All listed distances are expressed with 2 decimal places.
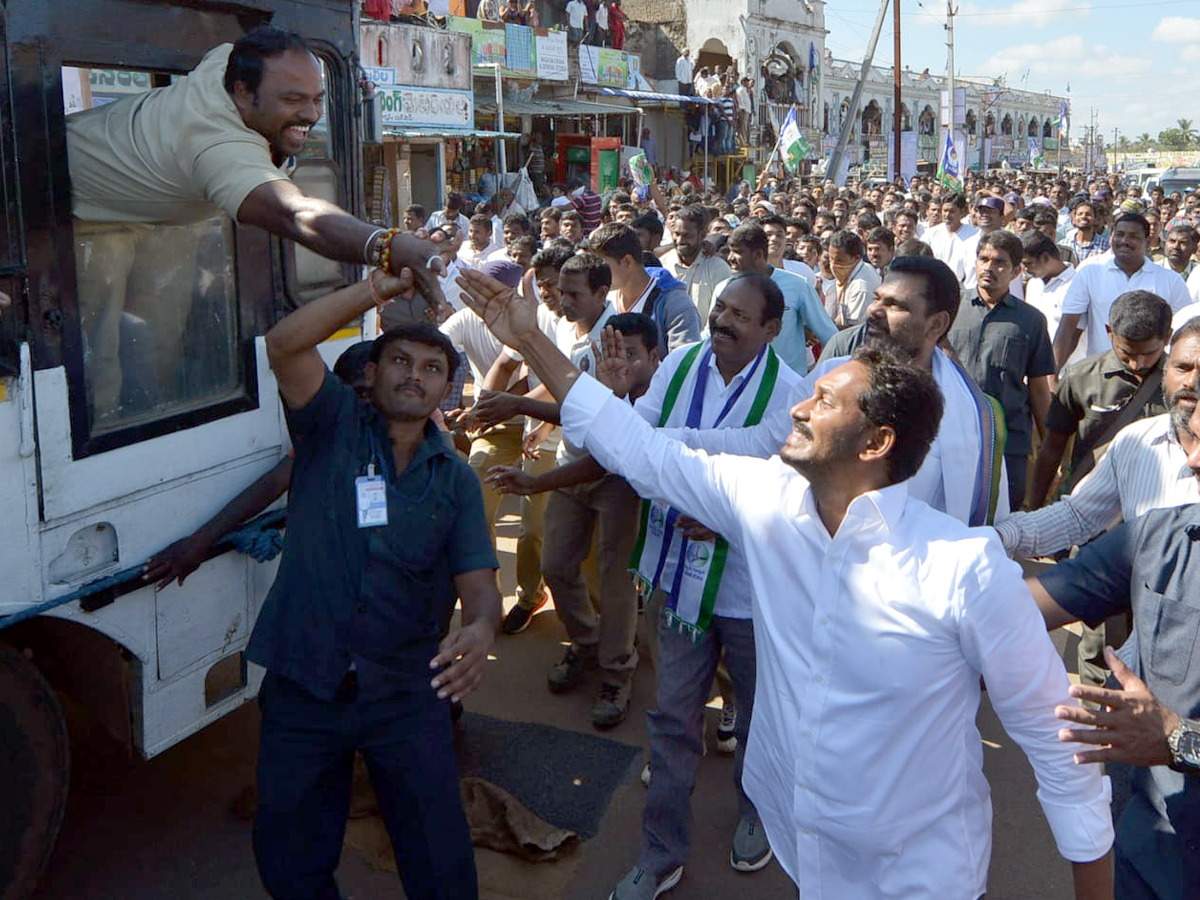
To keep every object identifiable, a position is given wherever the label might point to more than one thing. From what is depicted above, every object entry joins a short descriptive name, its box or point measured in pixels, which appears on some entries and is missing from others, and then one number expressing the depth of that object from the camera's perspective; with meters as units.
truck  2.77
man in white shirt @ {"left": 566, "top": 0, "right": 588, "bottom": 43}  25.91
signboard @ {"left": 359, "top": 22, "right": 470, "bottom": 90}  15.26
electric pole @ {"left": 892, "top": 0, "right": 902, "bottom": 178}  26.32
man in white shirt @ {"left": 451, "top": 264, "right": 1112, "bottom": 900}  2.07
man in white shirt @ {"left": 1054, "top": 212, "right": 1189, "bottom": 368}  6.61
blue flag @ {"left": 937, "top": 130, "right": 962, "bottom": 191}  21.05
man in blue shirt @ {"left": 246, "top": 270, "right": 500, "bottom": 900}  2.64
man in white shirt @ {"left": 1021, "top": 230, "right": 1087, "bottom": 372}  7.49
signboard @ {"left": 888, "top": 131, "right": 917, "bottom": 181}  31.12
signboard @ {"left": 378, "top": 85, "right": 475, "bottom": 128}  15.45
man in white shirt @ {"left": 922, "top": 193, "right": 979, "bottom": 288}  10.59
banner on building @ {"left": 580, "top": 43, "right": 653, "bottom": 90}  24.34
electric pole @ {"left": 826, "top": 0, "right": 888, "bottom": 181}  24.09
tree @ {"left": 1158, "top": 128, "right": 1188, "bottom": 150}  112.44
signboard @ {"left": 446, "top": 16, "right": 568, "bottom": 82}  20.52
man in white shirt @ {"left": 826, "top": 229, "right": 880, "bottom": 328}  7.47
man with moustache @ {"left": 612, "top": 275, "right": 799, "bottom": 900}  3.28
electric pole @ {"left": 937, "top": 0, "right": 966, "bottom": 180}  34.06
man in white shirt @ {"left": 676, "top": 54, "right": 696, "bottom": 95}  29.94
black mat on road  3.95
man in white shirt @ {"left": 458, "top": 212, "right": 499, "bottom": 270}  9.68
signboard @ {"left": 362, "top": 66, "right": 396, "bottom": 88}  14.97
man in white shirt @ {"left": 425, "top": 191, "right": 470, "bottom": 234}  11.90
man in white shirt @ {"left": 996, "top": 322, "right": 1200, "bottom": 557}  3.00
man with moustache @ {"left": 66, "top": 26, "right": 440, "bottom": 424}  2.49
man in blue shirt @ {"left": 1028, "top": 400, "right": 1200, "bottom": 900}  1.96
